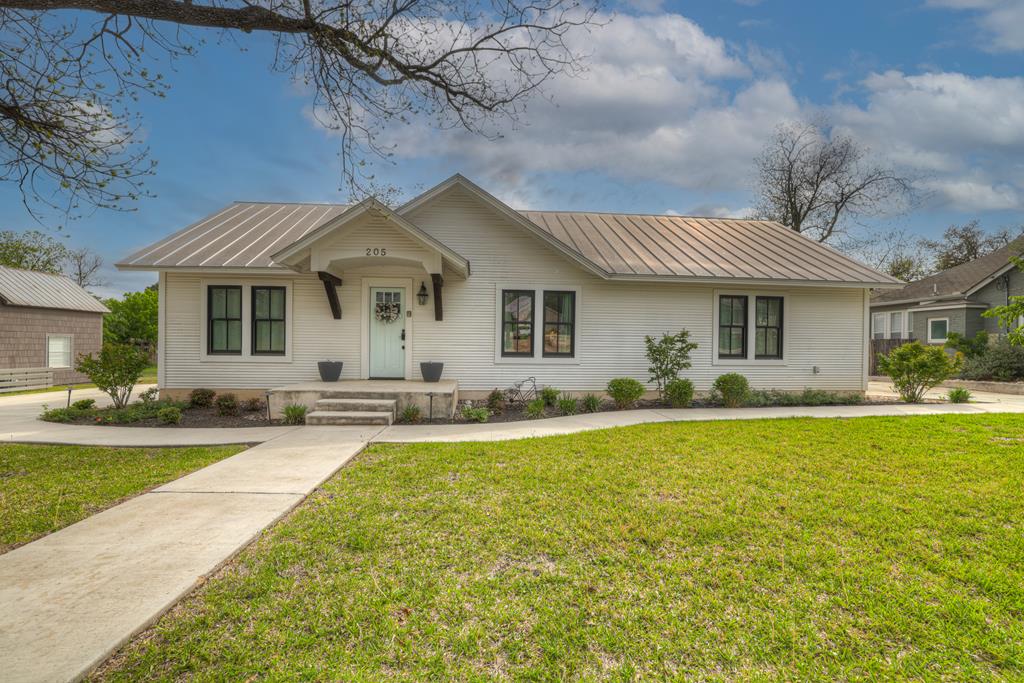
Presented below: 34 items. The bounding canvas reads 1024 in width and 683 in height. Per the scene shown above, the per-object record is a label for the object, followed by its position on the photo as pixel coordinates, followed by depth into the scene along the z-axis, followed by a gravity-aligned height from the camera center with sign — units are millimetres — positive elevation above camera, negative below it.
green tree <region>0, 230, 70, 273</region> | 31422 +6677
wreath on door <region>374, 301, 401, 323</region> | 10750 +862
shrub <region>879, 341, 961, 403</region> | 10883 -296
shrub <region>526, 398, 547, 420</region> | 9406 -1159
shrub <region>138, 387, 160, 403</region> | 9633 -1024
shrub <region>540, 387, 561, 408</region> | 10352 -1002
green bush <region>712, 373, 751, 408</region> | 10375 -781
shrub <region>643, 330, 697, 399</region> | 10430 -89
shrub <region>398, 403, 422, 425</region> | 8648 -1203
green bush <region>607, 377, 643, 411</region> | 10055 -824
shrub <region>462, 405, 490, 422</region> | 8820 -1205
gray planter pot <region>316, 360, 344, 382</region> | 10250 -437
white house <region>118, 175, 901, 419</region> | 10578 +989
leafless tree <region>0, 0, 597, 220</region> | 4797 +3171
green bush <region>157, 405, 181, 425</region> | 8445 -1235
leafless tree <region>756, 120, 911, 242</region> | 26188 +10146
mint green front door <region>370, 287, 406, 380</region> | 10805 +267
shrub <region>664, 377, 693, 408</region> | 10188 -845
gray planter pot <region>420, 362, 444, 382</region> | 10383 -461
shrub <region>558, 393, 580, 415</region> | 9727 -1125
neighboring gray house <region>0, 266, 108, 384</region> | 16984 +914
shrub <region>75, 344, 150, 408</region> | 9250 -423
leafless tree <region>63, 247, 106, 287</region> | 40781 +6891
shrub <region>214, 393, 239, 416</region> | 9250 -1128
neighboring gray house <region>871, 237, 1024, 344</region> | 19172 +2484
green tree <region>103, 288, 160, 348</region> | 26344 +1562
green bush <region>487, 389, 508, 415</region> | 9859 -1102
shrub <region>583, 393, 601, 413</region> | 10031 -1108
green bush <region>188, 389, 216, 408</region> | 9984 -1092
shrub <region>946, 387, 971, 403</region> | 10922 -930
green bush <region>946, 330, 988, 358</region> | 16672 +444
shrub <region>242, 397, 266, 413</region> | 10045 -1245
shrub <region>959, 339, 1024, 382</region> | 14898 -247
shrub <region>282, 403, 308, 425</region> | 8477 -1199
